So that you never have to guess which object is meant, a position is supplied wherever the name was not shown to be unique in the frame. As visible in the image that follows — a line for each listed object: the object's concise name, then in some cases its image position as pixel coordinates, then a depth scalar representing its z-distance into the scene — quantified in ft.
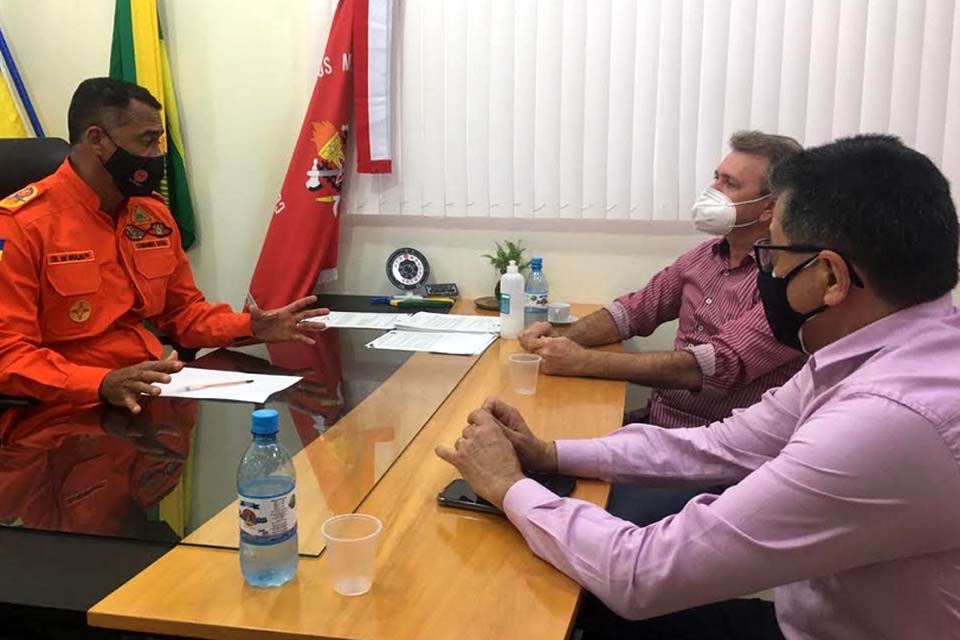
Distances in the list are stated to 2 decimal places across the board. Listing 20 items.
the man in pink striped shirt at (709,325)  6.41
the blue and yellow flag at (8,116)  9.95
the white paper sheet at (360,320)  8.21
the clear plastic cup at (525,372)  6.15
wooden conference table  3.10
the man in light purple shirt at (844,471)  3.11
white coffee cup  8.33
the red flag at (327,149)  9.11
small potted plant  9.23
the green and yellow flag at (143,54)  9.43
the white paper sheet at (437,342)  7.25
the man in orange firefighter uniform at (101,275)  5.80
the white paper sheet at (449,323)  8.06
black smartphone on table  4.09
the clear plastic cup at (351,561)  3.32
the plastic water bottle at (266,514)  3.27
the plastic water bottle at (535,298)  8.19
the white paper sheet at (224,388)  5.83
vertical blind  8.39
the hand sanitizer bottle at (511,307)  7.77
